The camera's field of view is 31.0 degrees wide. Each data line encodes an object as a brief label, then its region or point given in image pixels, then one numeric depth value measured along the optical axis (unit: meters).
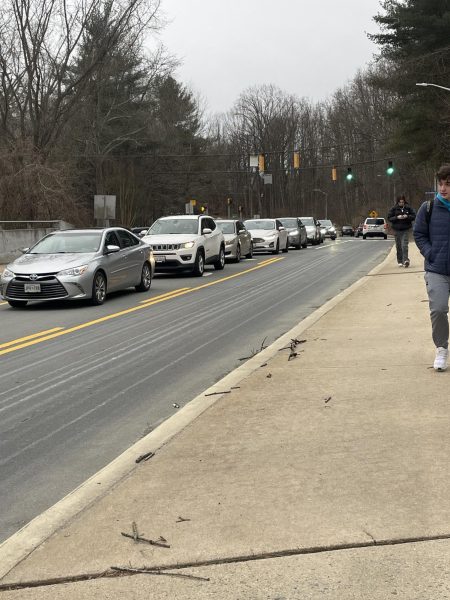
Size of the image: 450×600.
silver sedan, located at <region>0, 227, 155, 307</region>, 14.44
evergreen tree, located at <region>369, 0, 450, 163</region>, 41.36
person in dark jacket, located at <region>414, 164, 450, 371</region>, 7.21
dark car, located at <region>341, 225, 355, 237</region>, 80.99
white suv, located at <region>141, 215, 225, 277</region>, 21.75
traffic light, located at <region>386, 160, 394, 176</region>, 57.72
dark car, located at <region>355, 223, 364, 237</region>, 70.00
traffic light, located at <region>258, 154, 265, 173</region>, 49.05
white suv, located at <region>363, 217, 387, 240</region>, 57.56
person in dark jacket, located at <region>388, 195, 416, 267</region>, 19.23
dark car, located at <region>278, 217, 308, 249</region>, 39.78
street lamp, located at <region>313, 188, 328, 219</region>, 100.44
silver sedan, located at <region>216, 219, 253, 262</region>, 28.27
